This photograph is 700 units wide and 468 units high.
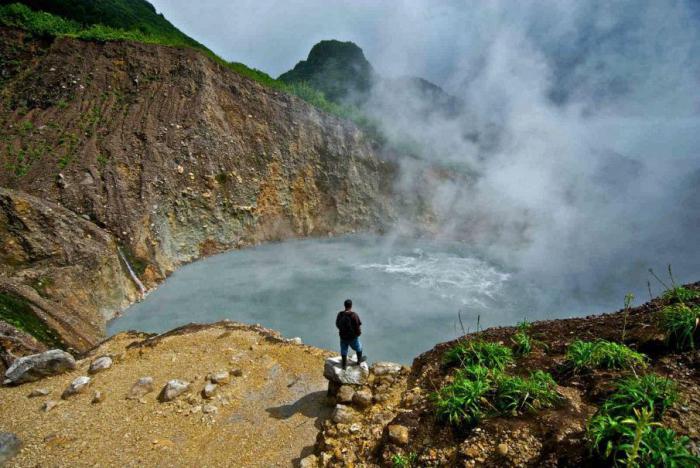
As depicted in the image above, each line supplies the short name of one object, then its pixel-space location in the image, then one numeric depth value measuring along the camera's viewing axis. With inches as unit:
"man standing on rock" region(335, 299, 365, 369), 284.8
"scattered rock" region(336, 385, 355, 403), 270.5
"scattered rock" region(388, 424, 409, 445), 198.4
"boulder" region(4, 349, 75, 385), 311.9
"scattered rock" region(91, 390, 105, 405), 287.1
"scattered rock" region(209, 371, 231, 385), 314.7
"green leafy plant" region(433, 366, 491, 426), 187.9
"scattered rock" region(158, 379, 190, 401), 292.8
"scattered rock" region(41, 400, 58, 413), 276.7
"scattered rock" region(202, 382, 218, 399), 298.0
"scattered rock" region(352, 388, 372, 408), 261.6
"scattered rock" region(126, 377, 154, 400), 296.2
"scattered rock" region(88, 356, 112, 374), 337.4
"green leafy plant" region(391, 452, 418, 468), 183.9
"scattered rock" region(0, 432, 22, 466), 225.0
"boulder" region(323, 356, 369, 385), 282.6
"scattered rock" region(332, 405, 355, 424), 245.9
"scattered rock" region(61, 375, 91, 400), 294.5
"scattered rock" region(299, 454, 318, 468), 221.3
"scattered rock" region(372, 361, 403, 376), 300.0
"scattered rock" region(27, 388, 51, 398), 294.4
